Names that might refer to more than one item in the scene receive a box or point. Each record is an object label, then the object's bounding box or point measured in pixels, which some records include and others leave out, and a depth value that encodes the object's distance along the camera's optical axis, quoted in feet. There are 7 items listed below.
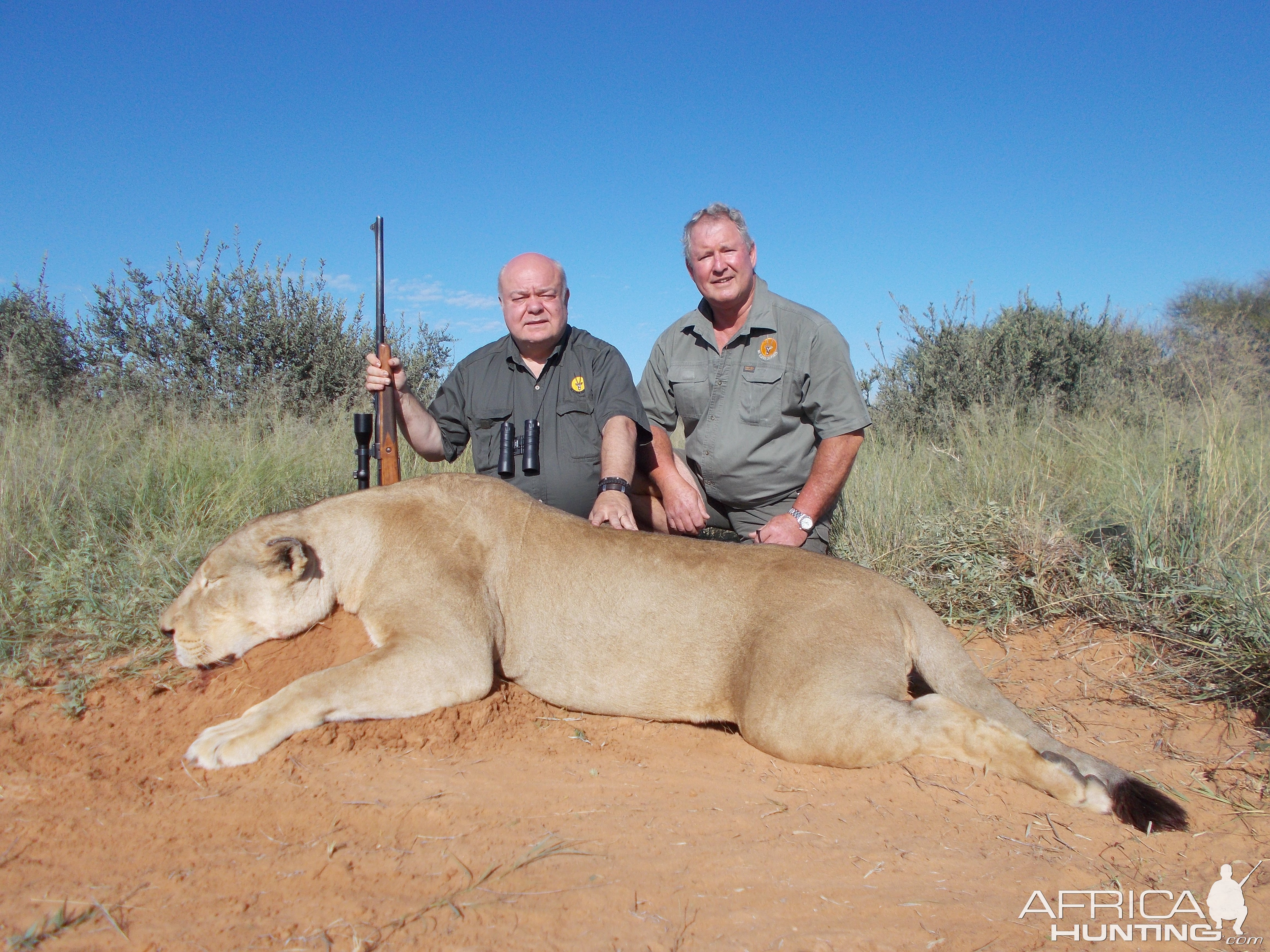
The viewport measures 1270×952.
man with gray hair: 19.13
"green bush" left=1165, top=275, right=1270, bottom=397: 33.45
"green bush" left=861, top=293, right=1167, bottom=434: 37.47
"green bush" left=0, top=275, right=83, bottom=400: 36.55
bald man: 19.53
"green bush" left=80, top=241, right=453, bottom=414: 36.58
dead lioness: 10.94
